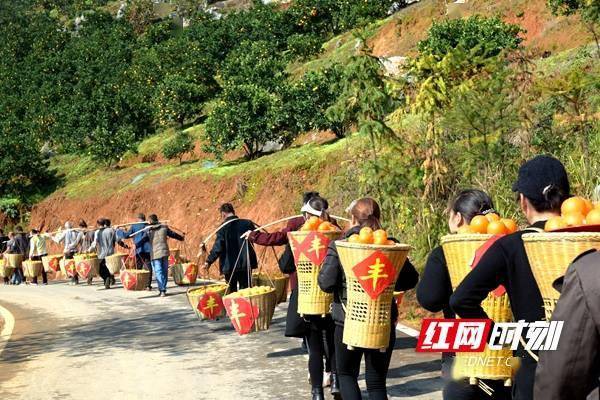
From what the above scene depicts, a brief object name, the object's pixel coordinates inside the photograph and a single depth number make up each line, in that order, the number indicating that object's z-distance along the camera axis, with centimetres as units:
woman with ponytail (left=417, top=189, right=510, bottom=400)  500
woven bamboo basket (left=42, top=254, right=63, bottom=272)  2584
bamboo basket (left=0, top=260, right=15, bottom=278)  2736
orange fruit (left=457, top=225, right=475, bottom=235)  480
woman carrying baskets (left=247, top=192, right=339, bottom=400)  805
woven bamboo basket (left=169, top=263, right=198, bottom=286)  1997
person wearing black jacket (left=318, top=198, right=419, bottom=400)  660
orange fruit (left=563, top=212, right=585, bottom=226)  337
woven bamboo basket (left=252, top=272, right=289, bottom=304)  1168
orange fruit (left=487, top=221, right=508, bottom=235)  455
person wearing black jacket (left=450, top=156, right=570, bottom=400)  367
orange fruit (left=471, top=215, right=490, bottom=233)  473
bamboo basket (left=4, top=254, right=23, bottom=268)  2702
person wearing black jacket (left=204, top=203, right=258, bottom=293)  1293
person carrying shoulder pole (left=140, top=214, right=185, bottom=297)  1895
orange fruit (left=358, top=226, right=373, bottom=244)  647
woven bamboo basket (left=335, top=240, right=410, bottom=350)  637
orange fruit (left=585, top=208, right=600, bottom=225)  323
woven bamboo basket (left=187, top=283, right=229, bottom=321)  1198
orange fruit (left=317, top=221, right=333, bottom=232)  806
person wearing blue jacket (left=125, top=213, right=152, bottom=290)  2053
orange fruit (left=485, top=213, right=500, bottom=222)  474
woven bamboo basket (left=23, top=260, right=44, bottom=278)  2625
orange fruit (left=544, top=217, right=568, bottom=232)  340
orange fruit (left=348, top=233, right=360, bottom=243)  650
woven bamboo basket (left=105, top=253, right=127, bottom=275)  2155
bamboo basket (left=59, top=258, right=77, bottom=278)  2400
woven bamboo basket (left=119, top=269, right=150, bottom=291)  1881
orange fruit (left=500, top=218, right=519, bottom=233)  462
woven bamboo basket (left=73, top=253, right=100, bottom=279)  2261
